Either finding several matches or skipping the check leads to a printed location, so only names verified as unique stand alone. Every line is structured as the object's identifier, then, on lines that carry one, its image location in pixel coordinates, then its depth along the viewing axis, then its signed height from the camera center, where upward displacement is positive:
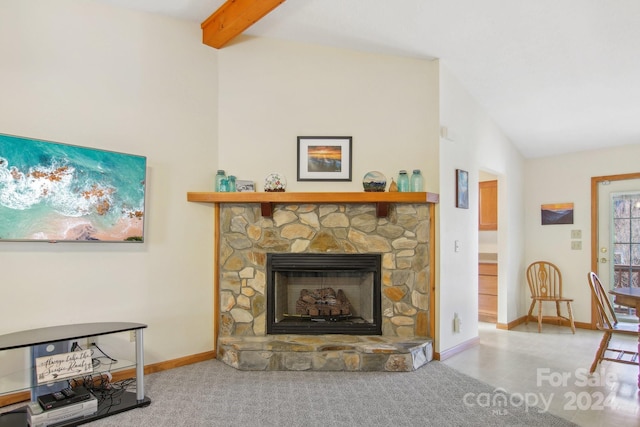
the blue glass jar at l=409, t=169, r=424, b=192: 3.46 +0.39
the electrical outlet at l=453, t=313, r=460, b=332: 3.73 -0.93
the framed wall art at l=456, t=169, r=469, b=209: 3.82 +0.36
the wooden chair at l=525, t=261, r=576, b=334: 5.10 -0.74
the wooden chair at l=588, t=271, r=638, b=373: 3.16 -0.81
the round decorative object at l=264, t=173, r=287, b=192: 3.46 +0.37
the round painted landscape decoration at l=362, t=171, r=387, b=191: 3.46 +0.39
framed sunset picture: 3.57 +0.61
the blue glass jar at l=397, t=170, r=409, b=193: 3.46 +0.38
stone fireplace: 3.49 -0.29
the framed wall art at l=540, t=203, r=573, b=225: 5.11 +0.17
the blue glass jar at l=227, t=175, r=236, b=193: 3.48 +0.35
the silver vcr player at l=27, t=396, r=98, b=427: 2.19 -1.09
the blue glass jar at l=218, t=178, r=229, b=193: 3.47 +0.35
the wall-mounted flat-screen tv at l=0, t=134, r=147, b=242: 2.47 +0.21
